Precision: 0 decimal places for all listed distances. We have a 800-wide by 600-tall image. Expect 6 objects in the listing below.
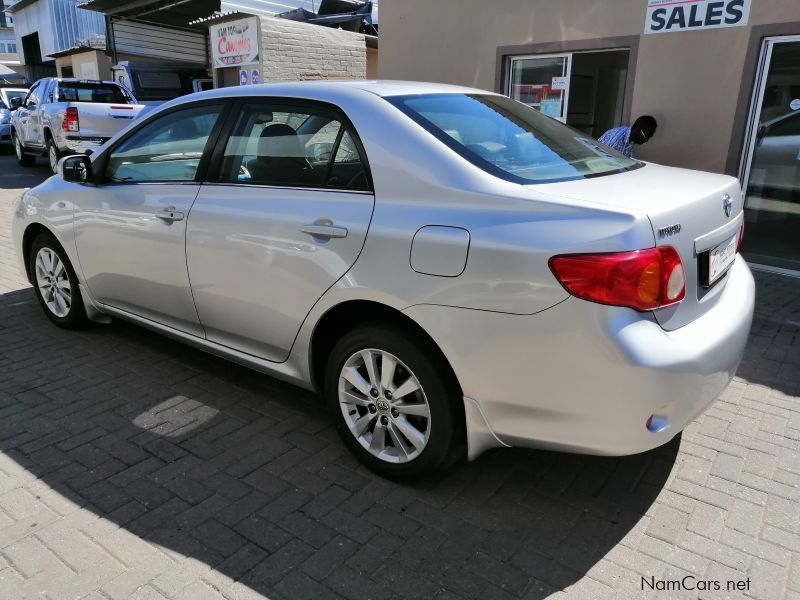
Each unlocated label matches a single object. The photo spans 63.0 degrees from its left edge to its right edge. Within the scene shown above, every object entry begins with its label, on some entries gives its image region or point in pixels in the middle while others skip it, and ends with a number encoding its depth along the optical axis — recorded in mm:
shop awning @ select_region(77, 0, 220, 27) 18641
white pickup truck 11695
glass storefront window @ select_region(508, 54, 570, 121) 7875
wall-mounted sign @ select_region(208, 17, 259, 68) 13578
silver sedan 2260
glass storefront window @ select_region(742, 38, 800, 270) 6191
